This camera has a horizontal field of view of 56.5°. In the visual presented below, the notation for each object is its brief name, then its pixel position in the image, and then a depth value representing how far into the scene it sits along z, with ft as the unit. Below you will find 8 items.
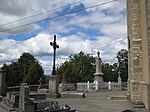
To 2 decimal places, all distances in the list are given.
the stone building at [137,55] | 23.75
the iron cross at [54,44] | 35.51
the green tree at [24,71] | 82.67
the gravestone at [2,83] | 35.24
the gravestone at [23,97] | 18.85
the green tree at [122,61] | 126.83
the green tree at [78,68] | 86.03
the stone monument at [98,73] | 53.43
